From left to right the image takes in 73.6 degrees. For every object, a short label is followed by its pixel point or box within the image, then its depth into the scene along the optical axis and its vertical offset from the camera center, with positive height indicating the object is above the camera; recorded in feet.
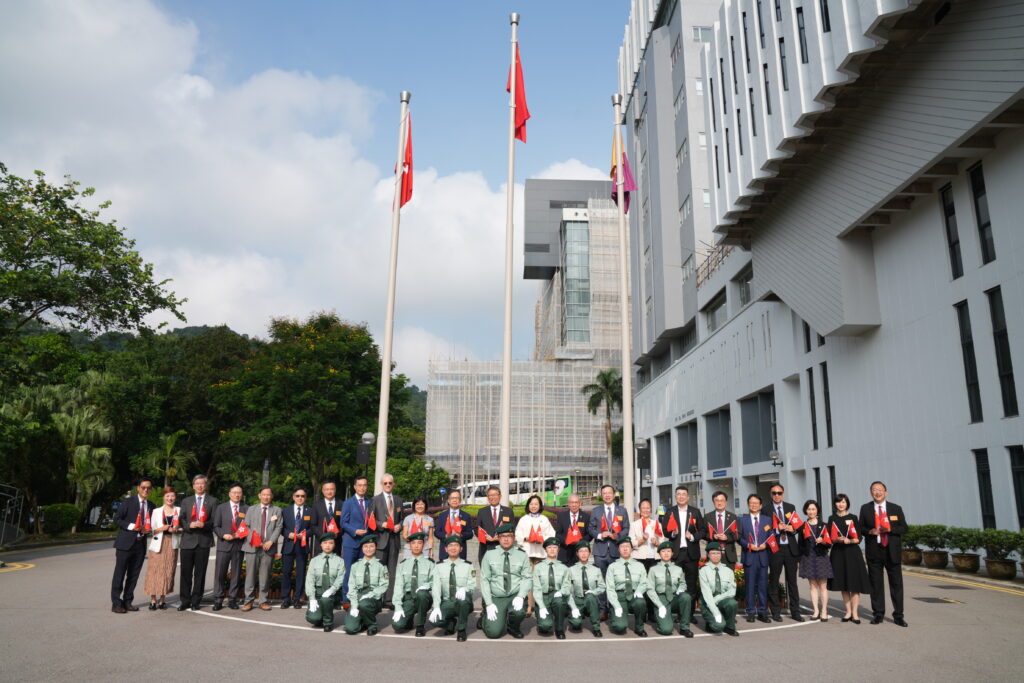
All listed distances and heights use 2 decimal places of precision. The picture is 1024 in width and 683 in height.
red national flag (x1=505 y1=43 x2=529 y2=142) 55.83 +29.80
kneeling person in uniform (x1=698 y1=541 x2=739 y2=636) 29.58 -4.86
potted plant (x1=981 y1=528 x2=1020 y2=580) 46.11 -4.40
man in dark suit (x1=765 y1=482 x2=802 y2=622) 33.14 -3.66
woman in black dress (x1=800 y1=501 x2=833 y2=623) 32.63 -3.63
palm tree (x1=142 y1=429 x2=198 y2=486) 123.75 +3.76
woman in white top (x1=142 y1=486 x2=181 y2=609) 33.91 -3.46
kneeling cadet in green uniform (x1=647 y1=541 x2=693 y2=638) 29.45 -4.82
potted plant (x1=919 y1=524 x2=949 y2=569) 54.24 -4.74
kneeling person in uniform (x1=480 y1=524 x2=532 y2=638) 28.76 -4.46
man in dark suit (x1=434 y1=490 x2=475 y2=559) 34.65 -2.11
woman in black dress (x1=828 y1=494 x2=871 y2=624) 31.73 -3.60
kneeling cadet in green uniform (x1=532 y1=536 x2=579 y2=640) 28.96 -4.66
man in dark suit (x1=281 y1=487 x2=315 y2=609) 35.09 -3.26
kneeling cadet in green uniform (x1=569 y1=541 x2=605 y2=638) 29.63 -4.74
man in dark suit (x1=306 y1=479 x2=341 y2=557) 35.58 -1.74
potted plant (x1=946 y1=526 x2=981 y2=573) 49.88 -4.55
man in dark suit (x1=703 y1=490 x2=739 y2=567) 33.42 -2.15
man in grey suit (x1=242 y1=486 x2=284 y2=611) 34.71 -3.07
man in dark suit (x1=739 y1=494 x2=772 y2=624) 32.91 -3.41
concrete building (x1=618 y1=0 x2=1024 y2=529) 51.13 +23.98
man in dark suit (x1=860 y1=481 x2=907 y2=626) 31.30 -2.76
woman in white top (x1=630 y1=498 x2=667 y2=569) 34.60 -2.81
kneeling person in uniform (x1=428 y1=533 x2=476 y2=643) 28.37 -4.54
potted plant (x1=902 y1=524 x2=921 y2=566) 57.82 -5.31
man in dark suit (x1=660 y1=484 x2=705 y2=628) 34.32 -2.65
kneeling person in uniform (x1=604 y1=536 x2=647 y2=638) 29.60 -4.70
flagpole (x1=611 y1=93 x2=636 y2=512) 49.52 +11.35
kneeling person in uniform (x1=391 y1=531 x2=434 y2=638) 29.32 -4.56
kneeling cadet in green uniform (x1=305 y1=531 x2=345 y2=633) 29.48 -4.45
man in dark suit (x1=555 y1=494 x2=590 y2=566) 35.35 -2.40
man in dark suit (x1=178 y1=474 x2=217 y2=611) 33.96 -3.11
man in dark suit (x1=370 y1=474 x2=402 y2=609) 35.01 -2.22
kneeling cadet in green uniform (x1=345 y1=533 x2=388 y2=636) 28.81 -4.66
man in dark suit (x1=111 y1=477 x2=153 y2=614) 33.09 -3.27
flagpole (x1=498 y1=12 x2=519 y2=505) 48.32 +14.56
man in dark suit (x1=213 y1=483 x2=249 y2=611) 34.32 -3.19
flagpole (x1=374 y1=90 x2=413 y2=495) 49.39 +12.06
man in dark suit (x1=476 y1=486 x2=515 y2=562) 33.76 -1.78
